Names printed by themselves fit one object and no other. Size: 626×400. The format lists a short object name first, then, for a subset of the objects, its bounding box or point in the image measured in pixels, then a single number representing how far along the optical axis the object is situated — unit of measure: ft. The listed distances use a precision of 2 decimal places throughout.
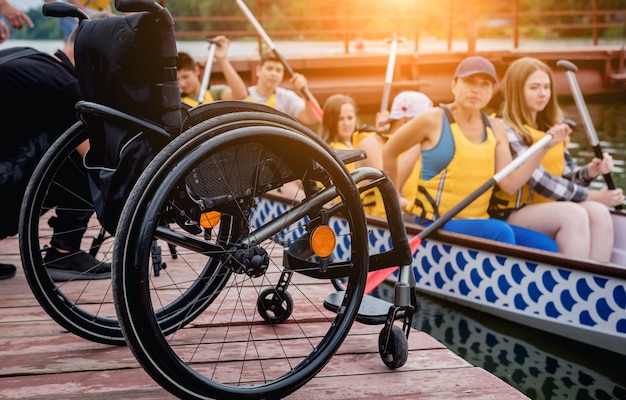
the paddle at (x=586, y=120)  15.42
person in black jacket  9.07
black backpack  5.34
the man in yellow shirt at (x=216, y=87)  20.56
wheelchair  4.91
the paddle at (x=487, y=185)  12.95
